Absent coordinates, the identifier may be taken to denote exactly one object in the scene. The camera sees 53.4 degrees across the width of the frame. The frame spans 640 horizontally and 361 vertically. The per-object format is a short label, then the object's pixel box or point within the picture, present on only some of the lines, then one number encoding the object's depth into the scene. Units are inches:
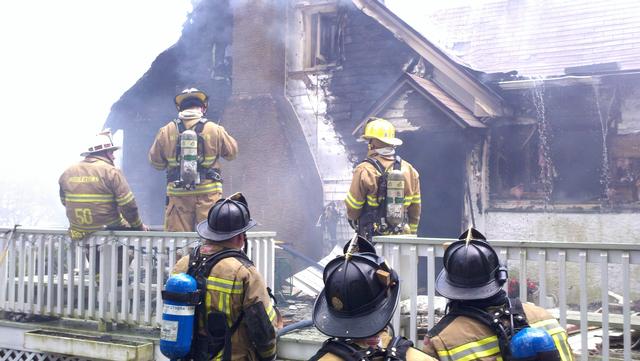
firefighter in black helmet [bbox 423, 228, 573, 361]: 104.9
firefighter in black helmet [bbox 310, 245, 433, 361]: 92.1
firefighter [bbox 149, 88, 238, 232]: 259.8
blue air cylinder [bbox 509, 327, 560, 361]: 88.0
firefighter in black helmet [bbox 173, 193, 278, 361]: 152.5
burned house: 384.2
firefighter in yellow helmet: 234.4
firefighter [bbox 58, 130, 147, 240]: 256.1
